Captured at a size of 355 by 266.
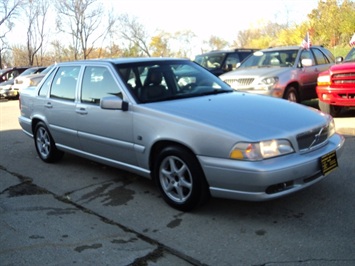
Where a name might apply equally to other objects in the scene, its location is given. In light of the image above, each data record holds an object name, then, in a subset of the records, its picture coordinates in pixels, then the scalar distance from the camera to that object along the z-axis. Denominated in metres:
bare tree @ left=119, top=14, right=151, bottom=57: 51.81
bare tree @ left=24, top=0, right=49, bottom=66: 43.69
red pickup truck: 7.89
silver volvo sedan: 3.52
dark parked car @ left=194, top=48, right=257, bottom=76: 12.88
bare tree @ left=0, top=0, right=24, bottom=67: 42.84
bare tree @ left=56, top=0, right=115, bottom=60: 39.88
